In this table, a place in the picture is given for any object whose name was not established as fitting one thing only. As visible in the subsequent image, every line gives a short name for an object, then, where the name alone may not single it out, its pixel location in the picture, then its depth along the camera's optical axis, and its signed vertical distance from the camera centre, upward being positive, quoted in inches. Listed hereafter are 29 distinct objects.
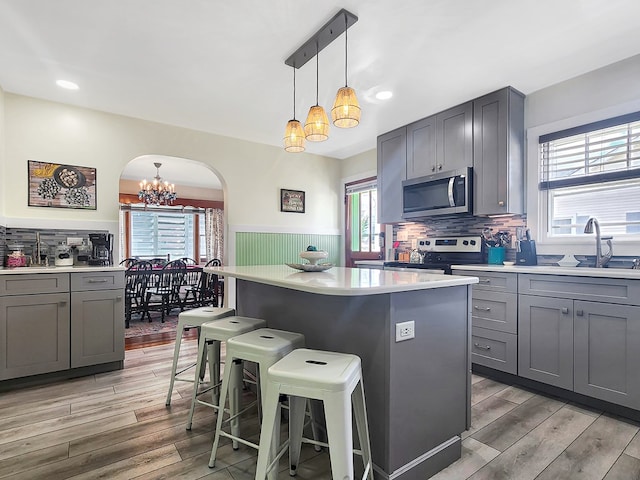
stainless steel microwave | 126.6 +18.1
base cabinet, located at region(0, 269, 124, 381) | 101.6 -25.5
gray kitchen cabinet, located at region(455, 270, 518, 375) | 104.1 -26.1
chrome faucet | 99.2 -2.5
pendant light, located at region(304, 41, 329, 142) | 87.8 +30.2
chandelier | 234.7 +34.0
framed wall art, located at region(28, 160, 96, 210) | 123.6 +20.9
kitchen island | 57.0 -20.7
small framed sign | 186.1 +22.0
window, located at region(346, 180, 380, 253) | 192.4 +13.9
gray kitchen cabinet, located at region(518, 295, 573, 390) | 92.3 -28.6
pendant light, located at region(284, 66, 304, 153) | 96.1 +29.6
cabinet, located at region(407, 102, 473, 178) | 127.6 +39.2
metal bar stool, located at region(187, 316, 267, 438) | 72.8 -20.4
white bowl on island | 85.0 -3.8
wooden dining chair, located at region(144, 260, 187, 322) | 193.4 -28.1
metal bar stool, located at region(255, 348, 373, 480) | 46.0 -22.1
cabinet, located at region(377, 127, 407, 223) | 154.1 +31.4
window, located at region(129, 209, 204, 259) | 292.4 +6.0
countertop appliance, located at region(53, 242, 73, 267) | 120.3 -5.3
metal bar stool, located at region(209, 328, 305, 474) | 60.0 -20.3
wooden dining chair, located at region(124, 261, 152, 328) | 183.8 -24.3
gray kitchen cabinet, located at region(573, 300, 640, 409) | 81.3 -28.4
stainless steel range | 133.3 -5.5
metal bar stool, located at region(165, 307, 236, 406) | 88.6 -22.5
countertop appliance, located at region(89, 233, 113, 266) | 125.9 -3.0
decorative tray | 84.7 -6.8
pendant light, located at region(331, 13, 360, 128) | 79.2 +30.9
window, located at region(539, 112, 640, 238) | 99.5 +19.5
